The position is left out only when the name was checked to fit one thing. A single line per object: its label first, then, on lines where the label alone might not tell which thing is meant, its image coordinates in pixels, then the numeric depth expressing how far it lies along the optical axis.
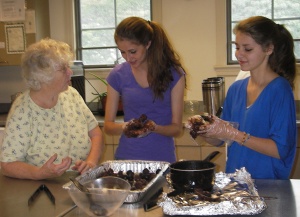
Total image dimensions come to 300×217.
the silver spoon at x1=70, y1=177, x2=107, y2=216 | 1.35
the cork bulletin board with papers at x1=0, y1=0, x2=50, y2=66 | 3.79
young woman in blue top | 1.70
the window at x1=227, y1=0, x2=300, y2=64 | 3.53
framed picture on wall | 3.83
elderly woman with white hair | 1.84
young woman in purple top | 2.09
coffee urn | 3.17
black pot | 1.44
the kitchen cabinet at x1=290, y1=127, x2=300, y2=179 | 3.12
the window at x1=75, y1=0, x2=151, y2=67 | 3.95
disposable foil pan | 1.46
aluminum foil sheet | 1.32
